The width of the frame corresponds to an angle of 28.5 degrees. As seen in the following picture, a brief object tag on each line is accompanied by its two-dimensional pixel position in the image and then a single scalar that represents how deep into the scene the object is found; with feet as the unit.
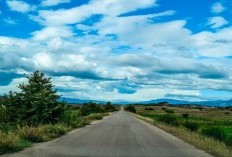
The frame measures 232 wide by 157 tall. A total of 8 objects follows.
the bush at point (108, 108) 619.67
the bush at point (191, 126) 140.09
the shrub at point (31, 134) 69.74
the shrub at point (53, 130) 83.61
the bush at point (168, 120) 180.98
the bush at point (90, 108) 303.85
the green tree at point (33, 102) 97.60
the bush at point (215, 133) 100.09
